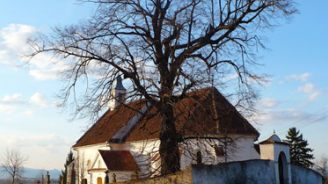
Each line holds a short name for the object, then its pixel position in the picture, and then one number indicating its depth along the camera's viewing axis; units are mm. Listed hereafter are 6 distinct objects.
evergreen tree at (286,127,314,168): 50031
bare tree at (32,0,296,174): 20391
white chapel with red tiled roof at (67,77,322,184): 20484
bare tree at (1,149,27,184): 47022
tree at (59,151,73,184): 45225
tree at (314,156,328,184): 79094
